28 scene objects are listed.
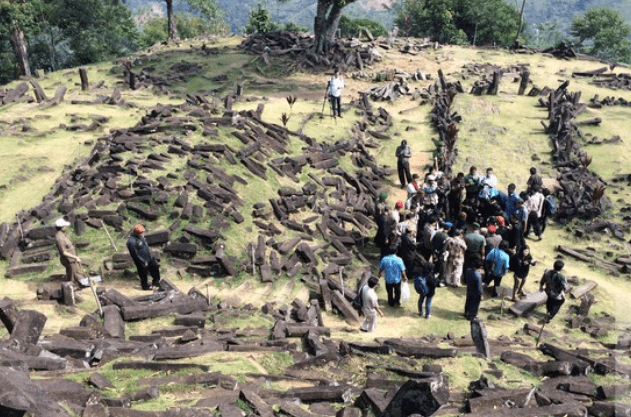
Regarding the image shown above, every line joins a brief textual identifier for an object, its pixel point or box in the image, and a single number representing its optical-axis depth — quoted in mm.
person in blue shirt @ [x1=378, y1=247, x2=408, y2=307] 12352
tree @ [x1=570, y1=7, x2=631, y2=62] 64875
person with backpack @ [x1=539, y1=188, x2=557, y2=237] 17375
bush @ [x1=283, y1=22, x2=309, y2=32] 63069
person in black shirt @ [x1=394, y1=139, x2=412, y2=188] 19938
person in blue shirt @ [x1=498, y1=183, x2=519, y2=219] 16078
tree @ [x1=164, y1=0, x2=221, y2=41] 44406
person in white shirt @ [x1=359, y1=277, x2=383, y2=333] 11406
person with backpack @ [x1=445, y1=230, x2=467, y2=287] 13477
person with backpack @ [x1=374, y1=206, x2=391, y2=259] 14656
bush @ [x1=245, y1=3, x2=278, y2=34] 47906
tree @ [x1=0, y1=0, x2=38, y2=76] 33344
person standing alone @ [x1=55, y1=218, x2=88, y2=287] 11702
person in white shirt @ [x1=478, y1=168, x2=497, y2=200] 16547
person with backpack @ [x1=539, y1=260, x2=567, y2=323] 11617
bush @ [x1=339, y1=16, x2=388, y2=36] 71650
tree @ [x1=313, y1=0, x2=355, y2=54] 32500
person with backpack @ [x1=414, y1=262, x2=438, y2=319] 12156
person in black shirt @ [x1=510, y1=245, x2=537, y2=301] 13078
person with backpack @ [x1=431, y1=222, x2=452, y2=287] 13742
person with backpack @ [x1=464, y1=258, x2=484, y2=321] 11945
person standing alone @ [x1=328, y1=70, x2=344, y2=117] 23734
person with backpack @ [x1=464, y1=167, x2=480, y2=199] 16703
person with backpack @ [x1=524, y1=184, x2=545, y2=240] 16812
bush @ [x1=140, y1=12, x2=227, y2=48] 75969
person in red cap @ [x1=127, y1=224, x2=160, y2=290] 11828
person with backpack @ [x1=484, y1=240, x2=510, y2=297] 13117
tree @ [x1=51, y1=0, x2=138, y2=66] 42344
